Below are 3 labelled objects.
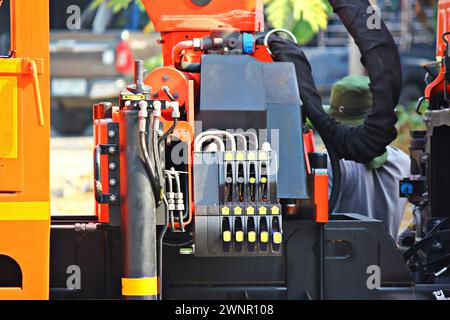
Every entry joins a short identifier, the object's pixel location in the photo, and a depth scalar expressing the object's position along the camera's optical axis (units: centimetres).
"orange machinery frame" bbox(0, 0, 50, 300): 852
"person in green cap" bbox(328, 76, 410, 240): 1537
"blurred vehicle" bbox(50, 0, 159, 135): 3669
